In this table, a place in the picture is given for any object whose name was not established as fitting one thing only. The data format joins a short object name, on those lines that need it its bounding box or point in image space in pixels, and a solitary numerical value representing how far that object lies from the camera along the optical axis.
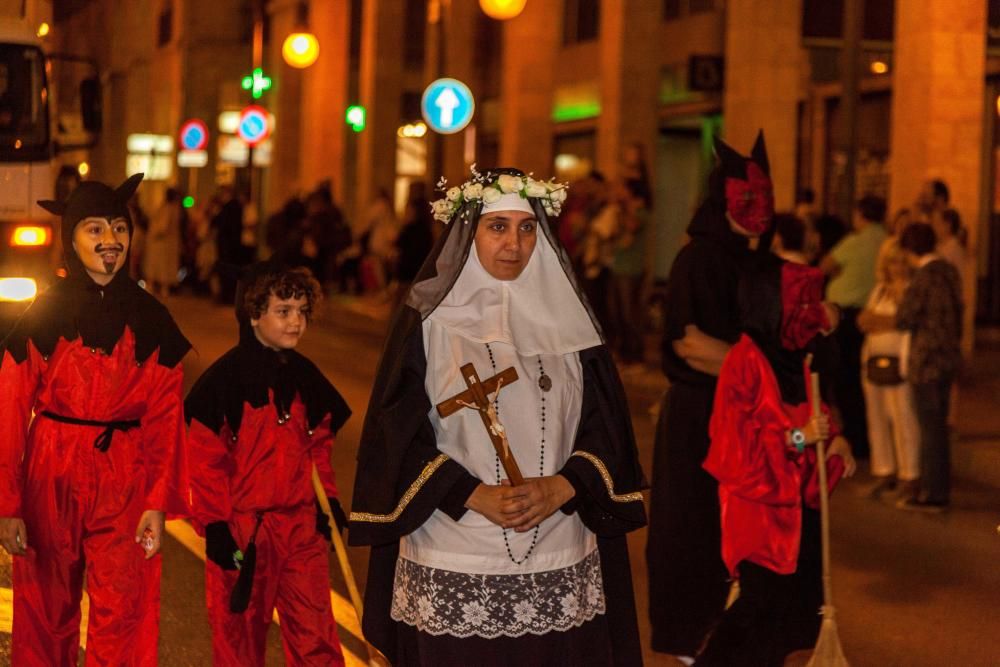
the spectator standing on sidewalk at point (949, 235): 13.36
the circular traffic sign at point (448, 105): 22.34
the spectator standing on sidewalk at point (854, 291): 13.40
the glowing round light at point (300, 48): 34.03
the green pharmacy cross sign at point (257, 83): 35.69
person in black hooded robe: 6.33
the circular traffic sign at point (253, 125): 33.88
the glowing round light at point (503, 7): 23.19
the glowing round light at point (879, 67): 21.59
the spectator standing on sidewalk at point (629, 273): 17.33
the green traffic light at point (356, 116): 37.44
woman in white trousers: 11.70
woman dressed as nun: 4.35
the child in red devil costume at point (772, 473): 5.95
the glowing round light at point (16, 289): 13.62
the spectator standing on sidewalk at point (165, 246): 31.59
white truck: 13.64
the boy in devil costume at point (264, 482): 5.71
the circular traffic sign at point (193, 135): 37.16
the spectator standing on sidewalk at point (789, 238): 12.68
